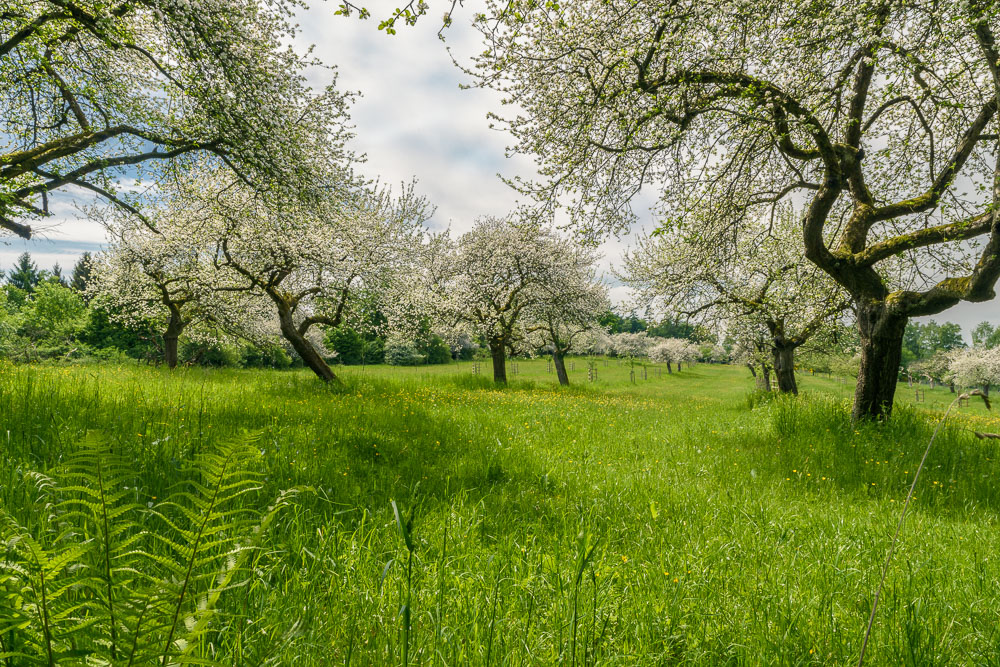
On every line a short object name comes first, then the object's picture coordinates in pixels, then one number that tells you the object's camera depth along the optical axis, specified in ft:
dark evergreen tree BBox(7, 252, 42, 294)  235.40
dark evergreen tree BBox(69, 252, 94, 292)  167.77
